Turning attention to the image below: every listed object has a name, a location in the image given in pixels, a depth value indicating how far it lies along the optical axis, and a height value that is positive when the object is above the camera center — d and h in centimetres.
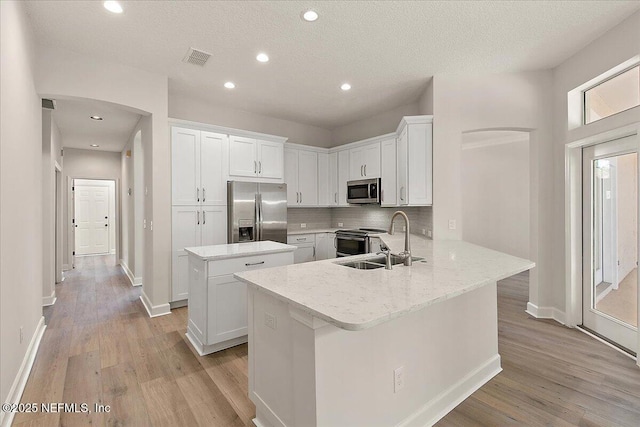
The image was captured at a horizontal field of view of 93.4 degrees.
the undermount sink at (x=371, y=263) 225 -38
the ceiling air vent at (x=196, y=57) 316 +170
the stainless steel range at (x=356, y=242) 470 -46
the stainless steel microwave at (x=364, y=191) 484 +37
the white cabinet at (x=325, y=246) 545 -59
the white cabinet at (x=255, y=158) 452 +88
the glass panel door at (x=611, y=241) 277 -29
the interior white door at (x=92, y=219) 864 -14
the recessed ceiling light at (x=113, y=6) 241 +169
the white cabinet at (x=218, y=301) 269 -81
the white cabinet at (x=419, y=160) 384 +67
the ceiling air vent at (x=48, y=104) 398 +149
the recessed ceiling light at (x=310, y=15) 254 +170
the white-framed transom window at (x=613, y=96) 268 +112
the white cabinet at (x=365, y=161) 488 +87
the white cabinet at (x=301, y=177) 537 +67
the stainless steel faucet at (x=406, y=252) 206 -27
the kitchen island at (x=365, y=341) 136 -70
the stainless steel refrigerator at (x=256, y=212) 437 +2
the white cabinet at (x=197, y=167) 398 +64
